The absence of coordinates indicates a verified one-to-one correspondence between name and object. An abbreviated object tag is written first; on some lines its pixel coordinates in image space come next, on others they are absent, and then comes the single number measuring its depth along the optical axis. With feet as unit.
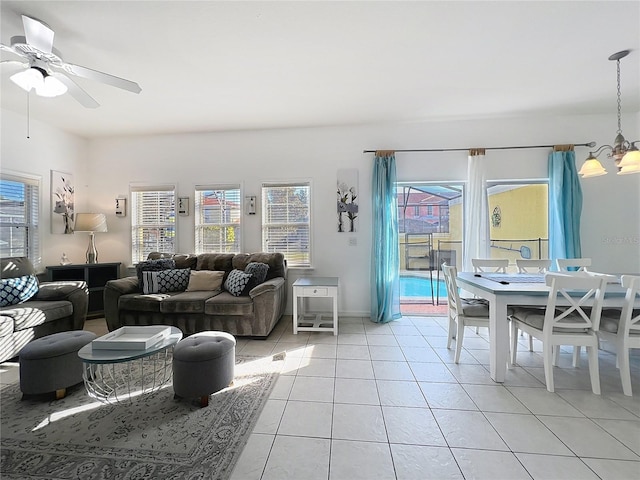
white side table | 10.80
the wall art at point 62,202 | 12.87
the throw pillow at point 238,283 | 10.71
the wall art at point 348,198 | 13.06
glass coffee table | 5.68
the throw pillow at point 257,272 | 10.88
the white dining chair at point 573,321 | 6.59
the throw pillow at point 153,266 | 11.53
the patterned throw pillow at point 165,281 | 11.28
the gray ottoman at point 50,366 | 6.34
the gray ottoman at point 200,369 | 6.19
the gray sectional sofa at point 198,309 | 10.23
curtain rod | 11.85
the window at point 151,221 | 14.15
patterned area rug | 4.61
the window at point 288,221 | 13.46
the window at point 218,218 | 13.82
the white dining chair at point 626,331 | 6.57
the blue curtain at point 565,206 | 11.62
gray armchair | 8.19
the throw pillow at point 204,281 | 11.70
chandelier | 7.49
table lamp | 12.82
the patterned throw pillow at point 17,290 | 8.94
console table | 12.19
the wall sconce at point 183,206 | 13.88
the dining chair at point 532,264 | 10.45
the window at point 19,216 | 10.98
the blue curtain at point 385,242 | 12.44
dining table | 7.09
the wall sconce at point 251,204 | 13.53
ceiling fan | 6.07
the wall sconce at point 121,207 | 14.16
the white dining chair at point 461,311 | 8.38
